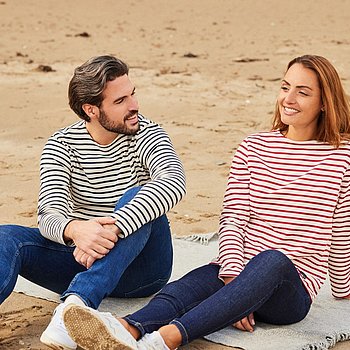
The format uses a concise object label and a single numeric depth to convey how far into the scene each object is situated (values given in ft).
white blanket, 17.26
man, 16.90
